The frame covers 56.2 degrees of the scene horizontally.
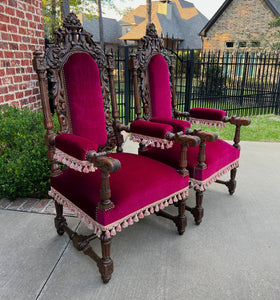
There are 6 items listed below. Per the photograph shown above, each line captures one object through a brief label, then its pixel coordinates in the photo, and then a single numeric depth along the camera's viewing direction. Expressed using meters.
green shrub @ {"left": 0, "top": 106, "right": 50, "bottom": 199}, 2.76
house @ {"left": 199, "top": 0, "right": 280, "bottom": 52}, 16.52
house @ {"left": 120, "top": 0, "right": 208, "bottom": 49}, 26.80
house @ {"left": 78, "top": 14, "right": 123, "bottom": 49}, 32.12
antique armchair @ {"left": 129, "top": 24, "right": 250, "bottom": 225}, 2.32
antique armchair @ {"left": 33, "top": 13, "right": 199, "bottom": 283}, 1.66
